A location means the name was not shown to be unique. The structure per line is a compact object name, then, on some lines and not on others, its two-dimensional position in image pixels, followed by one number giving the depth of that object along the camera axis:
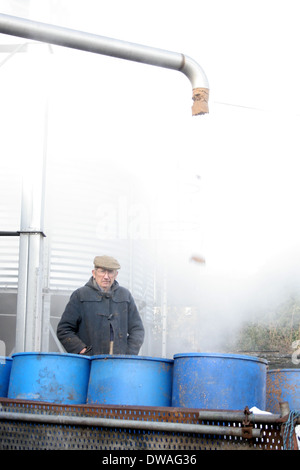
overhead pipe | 3.77
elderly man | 4.77
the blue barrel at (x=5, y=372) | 3.83
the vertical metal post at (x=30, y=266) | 5.35
